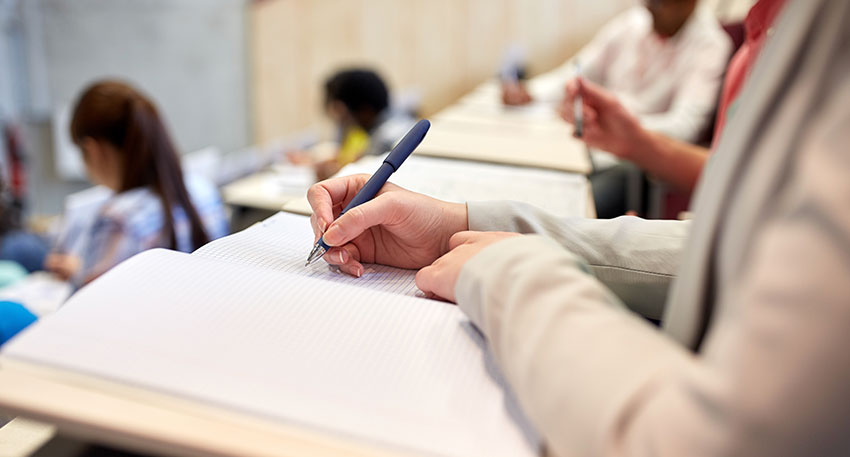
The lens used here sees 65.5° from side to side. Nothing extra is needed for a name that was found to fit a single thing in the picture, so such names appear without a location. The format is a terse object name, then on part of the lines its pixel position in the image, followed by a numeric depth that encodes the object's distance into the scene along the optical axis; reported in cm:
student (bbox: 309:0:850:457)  33
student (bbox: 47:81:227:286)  188
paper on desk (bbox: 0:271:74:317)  200
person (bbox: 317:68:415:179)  359
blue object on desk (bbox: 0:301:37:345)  87
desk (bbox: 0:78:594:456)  40
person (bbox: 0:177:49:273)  280
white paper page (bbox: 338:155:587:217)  99
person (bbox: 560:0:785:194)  136
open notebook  43
